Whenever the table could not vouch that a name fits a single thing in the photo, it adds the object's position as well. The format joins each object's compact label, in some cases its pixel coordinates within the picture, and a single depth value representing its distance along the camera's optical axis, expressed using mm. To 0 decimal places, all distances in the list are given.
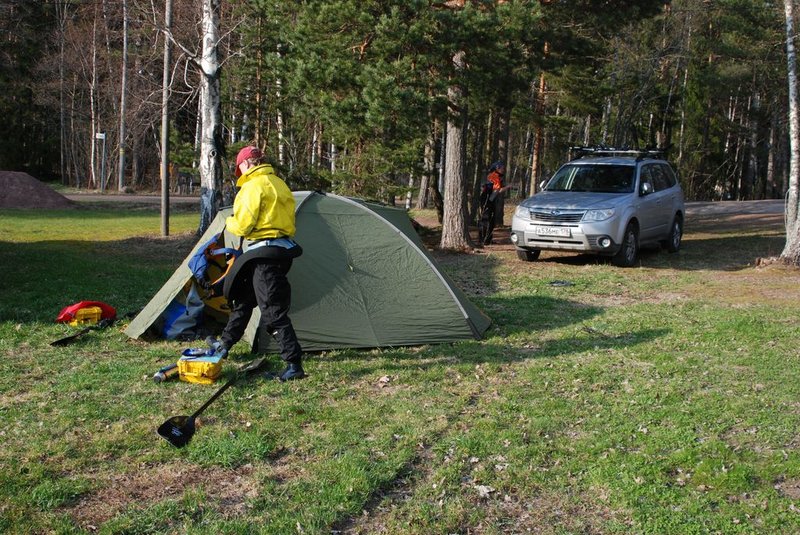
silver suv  12859
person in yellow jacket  6434
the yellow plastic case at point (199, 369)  6340
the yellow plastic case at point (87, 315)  8336
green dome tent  7629
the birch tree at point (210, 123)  13375
